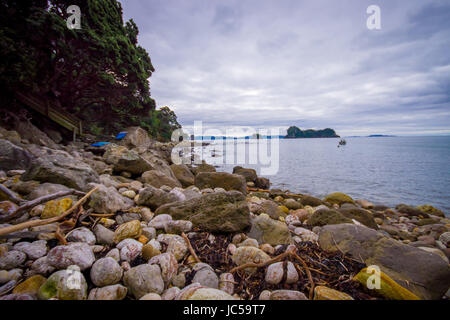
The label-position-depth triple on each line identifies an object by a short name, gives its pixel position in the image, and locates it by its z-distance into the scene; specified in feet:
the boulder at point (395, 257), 5.75
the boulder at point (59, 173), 8.93
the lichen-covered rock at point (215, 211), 7.87
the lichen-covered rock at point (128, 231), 6.52
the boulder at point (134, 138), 50.94
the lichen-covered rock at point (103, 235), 6.26
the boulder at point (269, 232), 7.64
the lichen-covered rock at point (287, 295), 4.61
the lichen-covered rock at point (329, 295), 4.55
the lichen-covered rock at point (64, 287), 4.17
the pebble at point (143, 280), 4.64
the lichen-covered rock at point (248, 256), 5.92
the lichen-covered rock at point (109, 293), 4.41
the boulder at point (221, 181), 18.44
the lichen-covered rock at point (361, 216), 14.18
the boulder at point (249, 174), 31.73
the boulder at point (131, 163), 17.02
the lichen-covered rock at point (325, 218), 10.40
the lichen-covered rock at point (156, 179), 14.99
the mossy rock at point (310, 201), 19.58
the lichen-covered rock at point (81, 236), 5.99
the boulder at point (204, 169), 32.68
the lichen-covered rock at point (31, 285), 4.25
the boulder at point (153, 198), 9.47
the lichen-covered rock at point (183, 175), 22.60
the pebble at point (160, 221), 7.79
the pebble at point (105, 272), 4.68
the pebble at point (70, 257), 4.80
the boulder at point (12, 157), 11.87
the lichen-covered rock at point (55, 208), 6.62
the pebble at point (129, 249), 5.68
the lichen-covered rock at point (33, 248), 5.12
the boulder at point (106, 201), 7.72
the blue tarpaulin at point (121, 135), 55.23
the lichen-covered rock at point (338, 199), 23.57
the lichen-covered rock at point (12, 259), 4.74
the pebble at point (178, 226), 7.55
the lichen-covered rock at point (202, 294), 4.31
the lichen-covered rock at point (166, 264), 5.14
